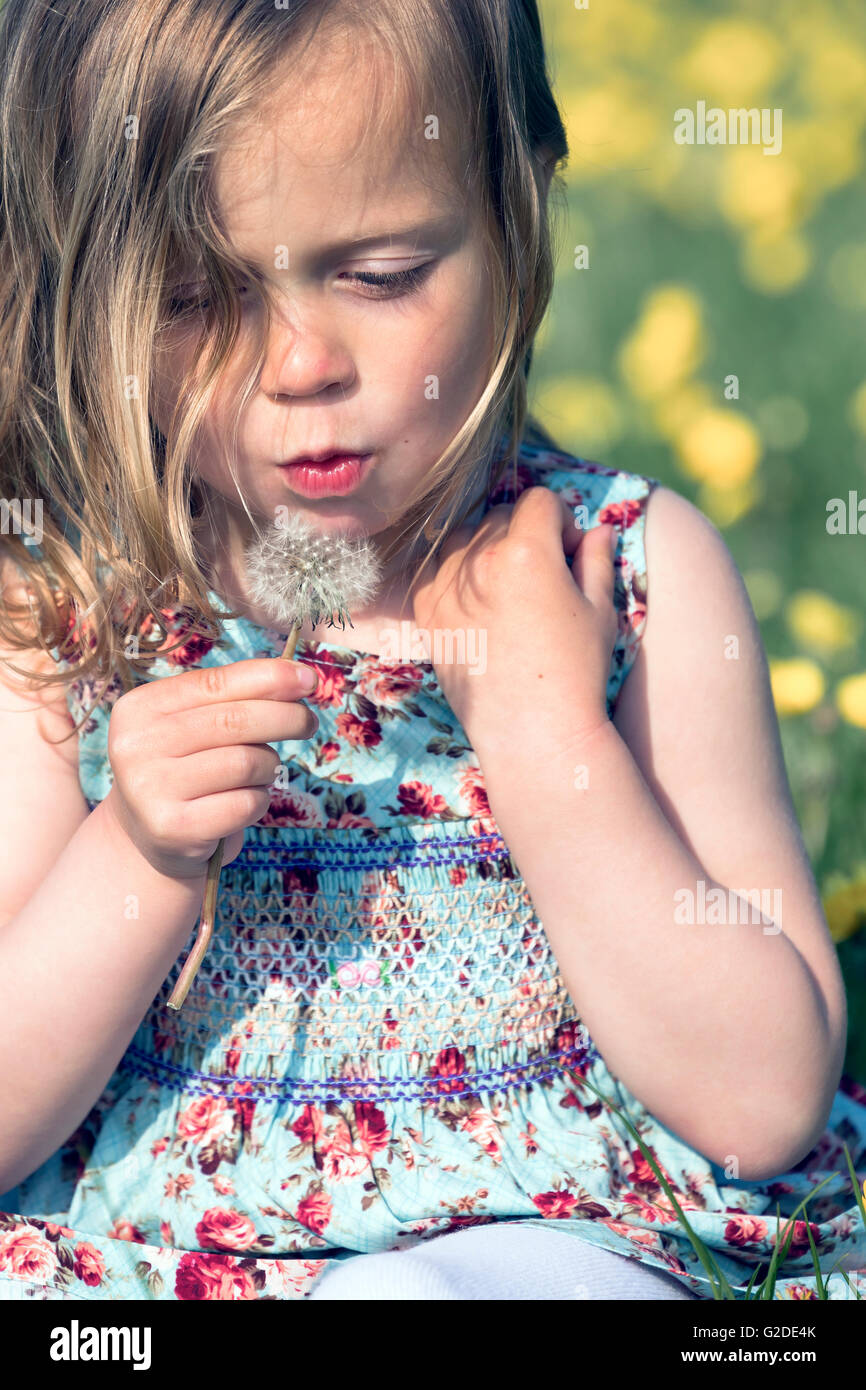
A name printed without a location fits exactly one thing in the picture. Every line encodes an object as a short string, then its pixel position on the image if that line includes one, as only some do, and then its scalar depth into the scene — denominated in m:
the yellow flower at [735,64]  3.39
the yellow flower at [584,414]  2.94
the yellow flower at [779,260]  3.21
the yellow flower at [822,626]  2.41
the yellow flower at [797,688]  2.15
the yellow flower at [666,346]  2.86
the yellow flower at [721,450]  2.64
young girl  1.16
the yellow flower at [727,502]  2.73
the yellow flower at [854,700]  2.04
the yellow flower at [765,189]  3.10
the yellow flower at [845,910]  1.97
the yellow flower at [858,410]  2.79
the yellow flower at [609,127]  3.28
